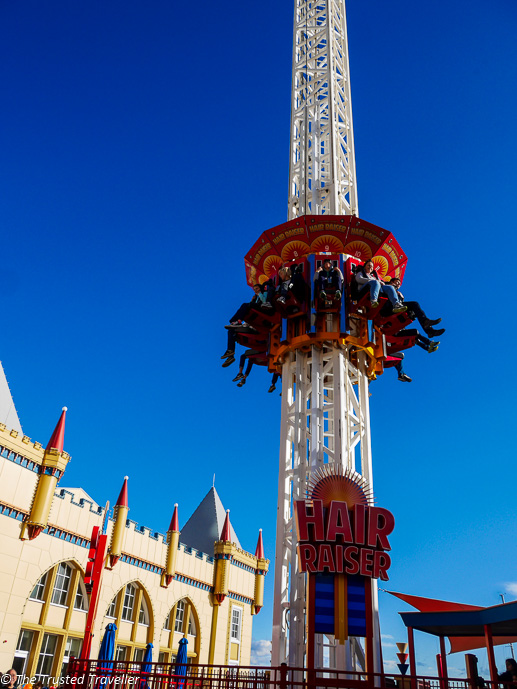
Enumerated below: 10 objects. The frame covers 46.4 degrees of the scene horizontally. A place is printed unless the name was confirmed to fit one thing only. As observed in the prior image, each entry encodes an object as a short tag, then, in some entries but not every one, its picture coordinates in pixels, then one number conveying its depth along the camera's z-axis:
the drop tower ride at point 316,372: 16.91
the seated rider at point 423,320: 21.80
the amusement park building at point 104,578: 24.80
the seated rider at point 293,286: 20.47
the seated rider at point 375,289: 20.08
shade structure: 14.80
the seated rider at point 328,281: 20.09
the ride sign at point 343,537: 15.58
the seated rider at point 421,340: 22.20
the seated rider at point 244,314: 21.09
